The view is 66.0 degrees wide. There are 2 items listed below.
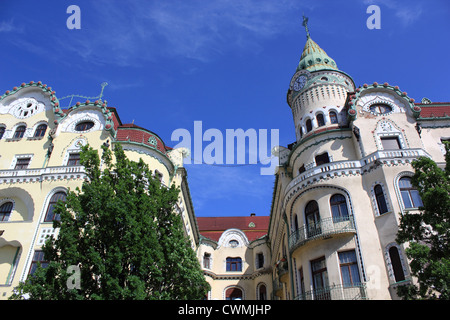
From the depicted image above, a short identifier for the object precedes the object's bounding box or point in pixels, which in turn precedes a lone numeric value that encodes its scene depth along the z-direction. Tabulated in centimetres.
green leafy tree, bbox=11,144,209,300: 1491
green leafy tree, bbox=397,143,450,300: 1327
